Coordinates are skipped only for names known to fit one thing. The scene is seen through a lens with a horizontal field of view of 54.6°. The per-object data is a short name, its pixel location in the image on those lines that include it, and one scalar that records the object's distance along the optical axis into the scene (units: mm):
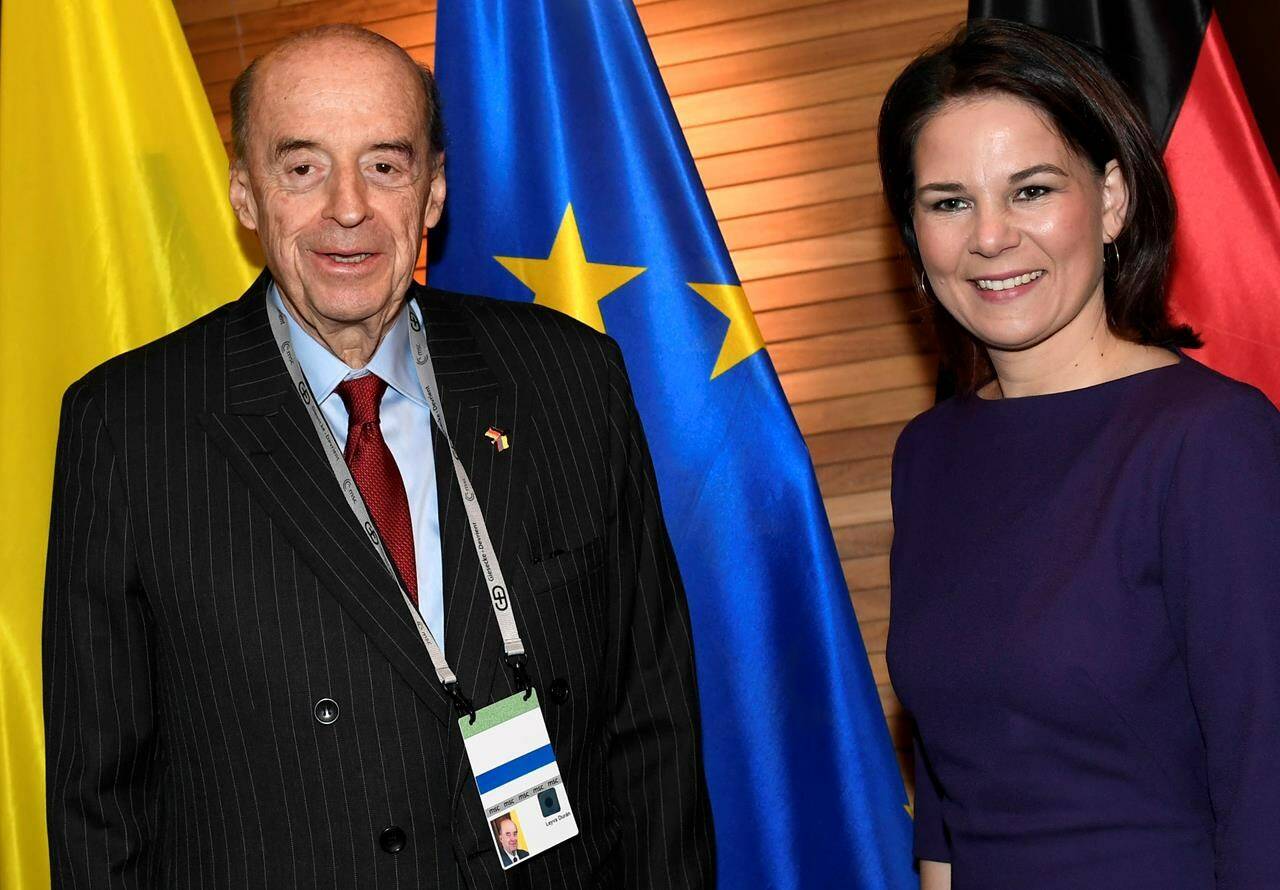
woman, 1459
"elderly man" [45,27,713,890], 1658
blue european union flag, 2312
